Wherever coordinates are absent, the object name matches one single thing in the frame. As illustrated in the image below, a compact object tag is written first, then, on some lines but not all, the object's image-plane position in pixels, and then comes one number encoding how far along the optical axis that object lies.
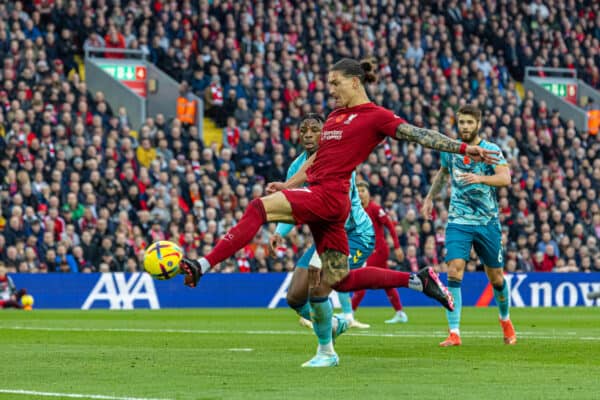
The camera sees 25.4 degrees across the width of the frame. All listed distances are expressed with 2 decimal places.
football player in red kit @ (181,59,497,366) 10.02
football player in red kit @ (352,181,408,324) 20.12
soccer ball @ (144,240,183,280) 10.02
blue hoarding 26.05
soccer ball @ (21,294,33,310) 25.33
